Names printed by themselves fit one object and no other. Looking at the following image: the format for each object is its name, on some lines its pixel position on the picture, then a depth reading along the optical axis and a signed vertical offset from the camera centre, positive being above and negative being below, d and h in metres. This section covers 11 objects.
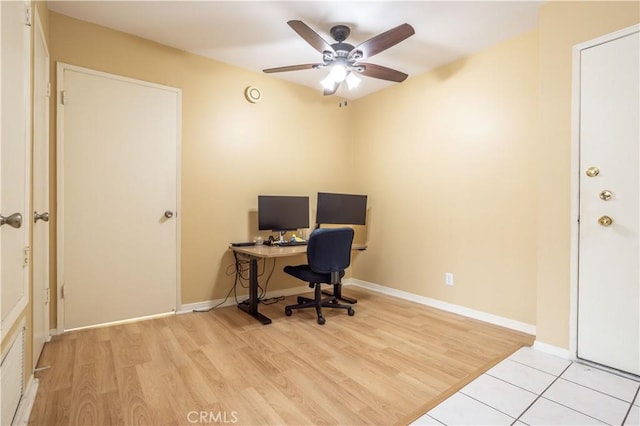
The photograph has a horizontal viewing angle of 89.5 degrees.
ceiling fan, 2.27 +1.23
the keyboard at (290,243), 3.40 -0.38
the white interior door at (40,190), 2.00 +0.11
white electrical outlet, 3.31 -0.71
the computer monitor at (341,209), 3.76 +0.00
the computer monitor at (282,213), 3.49 -0.06
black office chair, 2.92 -0.50
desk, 2.96 -0.47
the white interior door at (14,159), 1.30 +0.21
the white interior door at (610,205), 1.98 +0.04
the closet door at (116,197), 2.63 +0.08
